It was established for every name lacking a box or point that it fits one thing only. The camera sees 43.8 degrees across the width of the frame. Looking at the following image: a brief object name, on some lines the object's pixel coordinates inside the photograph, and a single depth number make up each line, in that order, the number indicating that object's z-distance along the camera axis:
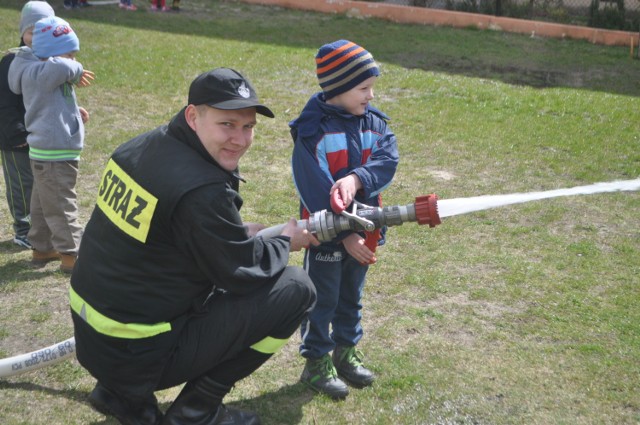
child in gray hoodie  5.39
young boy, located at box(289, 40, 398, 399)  3.99
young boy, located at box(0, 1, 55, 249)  5.73
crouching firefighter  3.33
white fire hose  4.09
